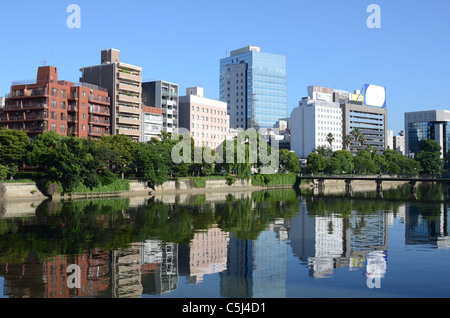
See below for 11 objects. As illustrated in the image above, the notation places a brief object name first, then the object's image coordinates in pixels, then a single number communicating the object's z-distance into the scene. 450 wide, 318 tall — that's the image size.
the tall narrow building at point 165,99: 146.38
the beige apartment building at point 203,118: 159.12
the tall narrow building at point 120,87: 124.88
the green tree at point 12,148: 87.06
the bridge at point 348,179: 121.69
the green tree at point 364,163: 180.25
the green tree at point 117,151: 95.59
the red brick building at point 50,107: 108.06
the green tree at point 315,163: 163.25
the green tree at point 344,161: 170.46
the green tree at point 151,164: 103.81
